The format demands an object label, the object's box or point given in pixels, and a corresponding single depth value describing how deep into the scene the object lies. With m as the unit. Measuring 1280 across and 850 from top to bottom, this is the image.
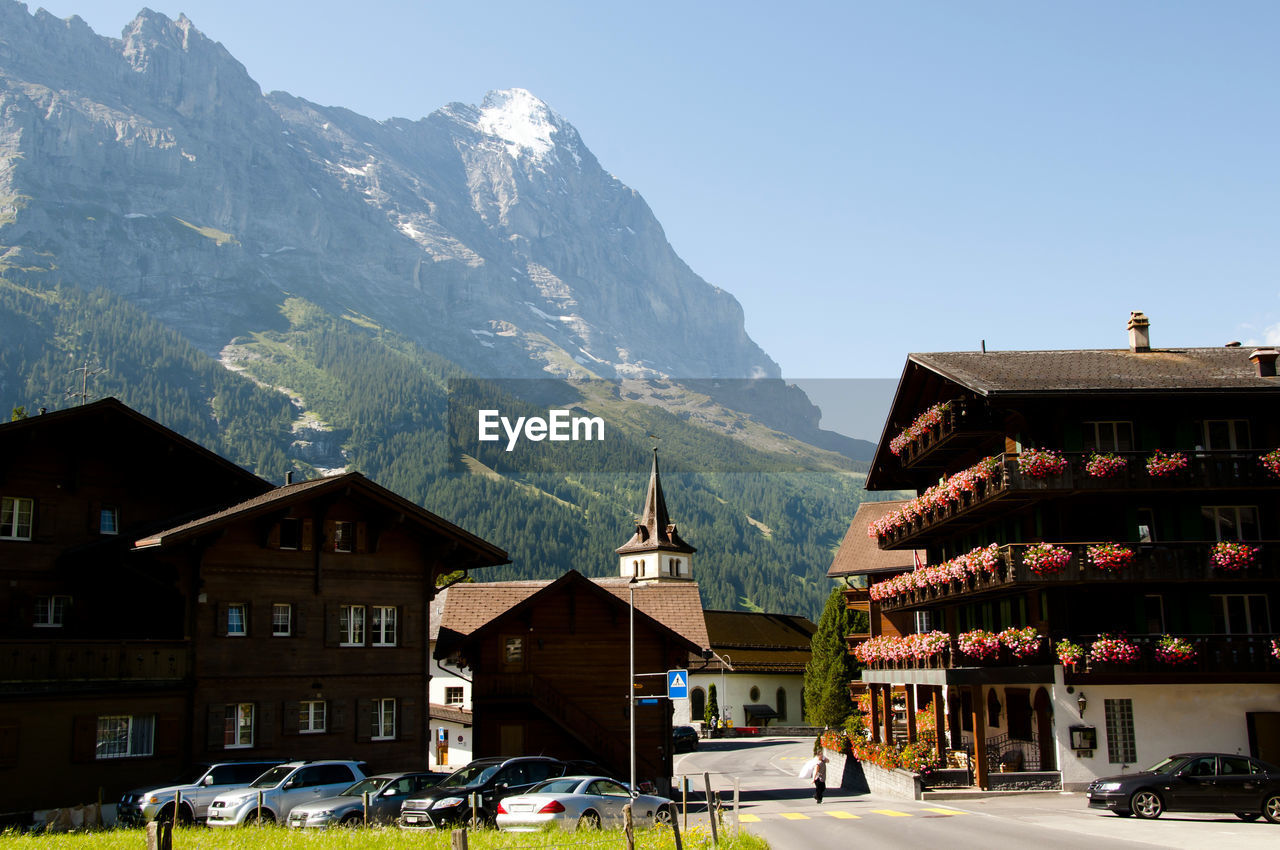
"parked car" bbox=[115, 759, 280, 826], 27.22
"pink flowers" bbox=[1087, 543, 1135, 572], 35.84
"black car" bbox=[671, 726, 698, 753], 76.30
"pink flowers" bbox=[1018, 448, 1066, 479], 36.72
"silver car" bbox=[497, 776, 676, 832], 25.08
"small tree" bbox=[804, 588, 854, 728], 71.00
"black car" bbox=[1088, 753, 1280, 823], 28.28
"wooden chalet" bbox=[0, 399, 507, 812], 31.84
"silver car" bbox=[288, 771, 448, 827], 26.02
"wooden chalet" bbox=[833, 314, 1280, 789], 35.72
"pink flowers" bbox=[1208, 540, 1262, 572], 36.16
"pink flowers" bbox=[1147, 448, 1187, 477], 36.88
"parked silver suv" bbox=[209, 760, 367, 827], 26.34
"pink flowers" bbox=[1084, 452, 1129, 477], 36.78
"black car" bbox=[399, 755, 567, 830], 25.98
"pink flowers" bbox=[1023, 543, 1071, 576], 35.84
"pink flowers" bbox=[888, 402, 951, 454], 42.09
